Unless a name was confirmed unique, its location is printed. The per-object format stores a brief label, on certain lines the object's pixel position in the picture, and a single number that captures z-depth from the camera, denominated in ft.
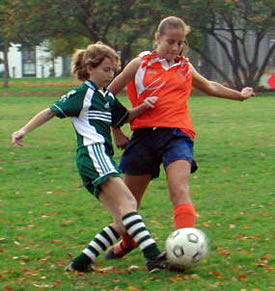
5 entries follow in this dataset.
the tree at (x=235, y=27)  249.96
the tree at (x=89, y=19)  258.57
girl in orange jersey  42.04
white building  489.26
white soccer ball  39.14
